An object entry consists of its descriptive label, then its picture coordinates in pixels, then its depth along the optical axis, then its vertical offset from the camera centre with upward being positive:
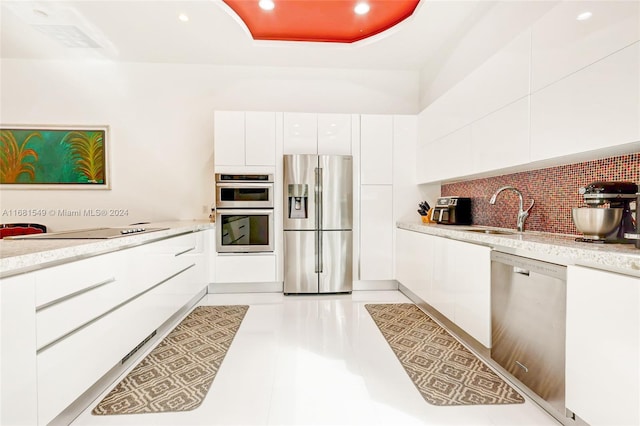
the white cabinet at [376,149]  3.73 +0.71
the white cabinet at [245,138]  3.57 +0.80
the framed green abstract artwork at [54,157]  3.94 +0.63
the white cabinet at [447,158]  2.73 +0.51
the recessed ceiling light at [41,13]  2.94 +1.90
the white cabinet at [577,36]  1.37 +0.88
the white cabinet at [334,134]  3.68 +0.88
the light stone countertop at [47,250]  1.12 -0.20
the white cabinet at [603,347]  1.10 -0.56
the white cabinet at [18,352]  1.07 -0.54
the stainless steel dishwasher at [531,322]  1.45 -0.62
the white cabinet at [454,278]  2.00 -0.59
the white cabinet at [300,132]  3.64 +0.89
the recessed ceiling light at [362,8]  2.43 +1.63
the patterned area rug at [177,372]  1.60 -1.05
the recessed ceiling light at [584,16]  1.52 +0.98
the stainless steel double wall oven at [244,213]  3.54 -0.08
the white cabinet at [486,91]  2.00 +0.94
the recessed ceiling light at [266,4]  2.37 +1.62
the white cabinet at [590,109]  1.36 +0.51
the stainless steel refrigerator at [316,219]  3.56 -0.15
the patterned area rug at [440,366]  1.66 -1.04
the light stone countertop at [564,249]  1.14 -0.20
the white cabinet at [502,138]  2.01 +0.51
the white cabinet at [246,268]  3.62 -0.75
